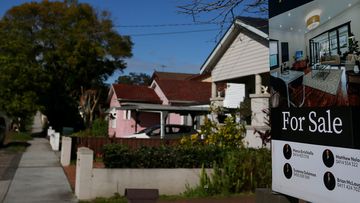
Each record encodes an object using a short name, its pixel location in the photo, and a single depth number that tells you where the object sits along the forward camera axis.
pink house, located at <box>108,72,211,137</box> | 32.12
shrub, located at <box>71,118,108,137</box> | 31.02
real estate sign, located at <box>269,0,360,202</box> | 2.26
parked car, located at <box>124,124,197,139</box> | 21.33
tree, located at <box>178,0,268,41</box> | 5.02
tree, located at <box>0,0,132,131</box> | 40.08
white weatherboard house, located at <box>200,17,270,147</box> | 14.84
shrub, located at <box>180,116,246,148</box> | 12.48
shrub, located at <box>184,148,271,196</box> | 9.90
